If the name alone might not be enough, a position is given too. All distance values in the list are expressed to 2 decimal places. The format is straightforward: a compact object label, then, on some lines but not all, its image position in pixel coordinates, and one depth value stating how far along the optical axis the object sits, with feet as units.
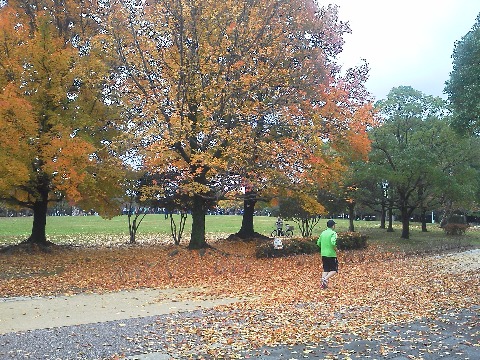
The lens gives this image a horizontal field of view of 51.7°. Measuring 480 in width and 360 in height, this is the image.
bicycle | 104.54
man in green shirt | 38.70
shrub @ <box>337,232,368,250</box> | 74.79
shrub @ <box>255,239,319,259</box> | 63.05
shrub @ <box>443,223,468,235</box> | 114.22
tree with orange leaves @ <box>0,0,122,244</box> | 54.08
